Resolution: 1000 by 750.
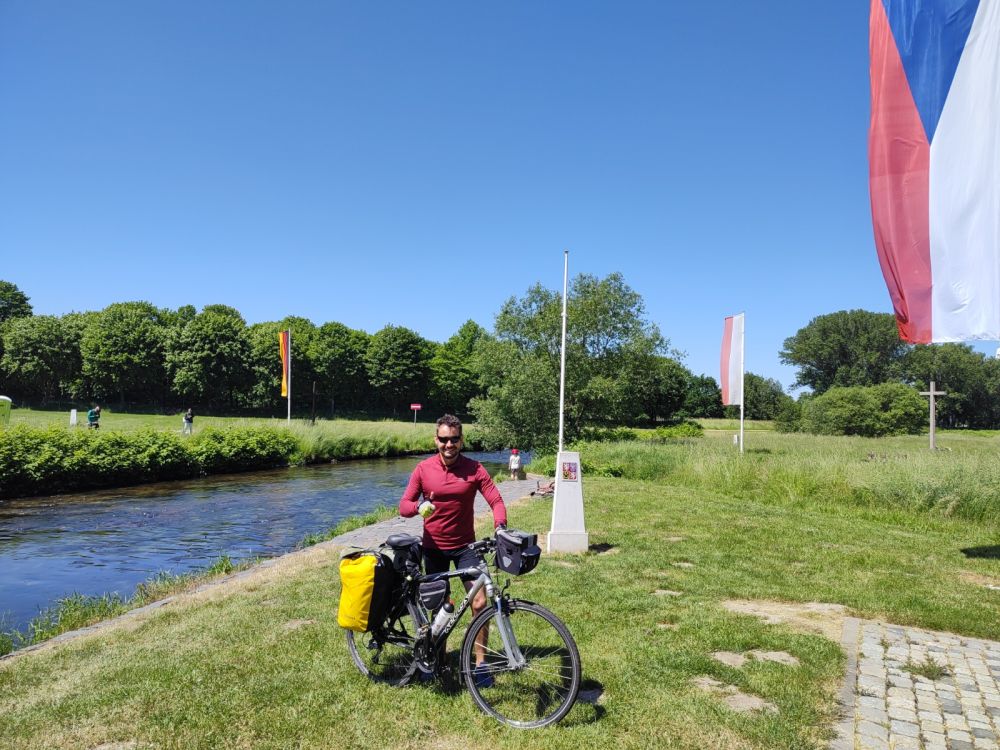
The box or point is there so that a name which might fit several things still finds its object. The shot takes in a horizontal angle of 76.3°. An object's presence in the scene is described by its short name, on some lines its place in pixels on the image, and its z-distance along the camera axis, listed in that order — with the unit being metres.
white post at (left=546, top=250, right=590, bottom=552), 8.89
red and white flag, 25.34
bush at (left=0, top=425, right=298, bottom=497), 18.69
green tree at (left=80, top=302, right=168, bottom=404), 57.34
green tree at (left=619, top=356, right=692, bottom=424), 75.25
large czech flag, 5.50
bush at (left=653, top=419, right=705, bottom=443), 44.94
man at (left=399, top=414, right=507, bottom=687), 4.28
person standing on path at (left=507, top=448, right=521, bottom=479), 20.39
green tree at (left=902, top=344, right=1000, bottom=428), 76.56
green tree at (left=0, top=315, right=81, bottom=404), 56.84
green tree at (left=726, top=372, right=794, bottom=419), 84.79
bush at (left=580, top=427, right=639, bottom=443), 38.21
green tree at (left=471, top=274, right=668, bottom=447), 36.97
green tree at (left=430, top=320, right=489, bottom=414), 77.06
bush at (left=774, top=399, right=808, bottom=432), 59.62
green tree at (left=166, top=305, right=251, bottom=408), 58.06
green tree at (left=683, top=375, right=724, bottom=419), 88.62
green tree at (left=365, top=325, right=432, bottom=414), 72.75
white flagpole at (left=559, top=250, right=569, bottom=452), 12.94
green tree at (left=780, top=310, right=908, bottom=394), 80.44
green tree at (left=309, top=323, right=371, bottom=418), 69.34
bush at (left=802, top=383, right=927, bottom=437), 53.00
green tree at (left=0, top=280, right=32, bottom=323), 69.06
